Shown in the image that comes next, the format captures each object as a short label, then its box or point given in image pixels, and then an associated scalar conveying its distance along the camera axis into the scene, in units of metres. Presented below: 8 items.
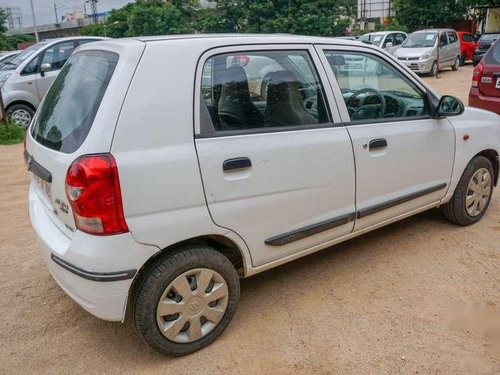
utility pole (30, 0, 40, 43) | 48.18
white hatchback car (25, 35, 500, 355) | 2.35
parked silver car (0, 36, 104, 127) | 9.29
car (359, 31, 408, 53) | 19.44
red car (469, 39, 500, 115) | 6.38
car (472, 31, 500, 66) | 20.91
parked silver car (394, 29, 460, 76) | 17.48
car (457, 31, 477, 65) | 22.34
